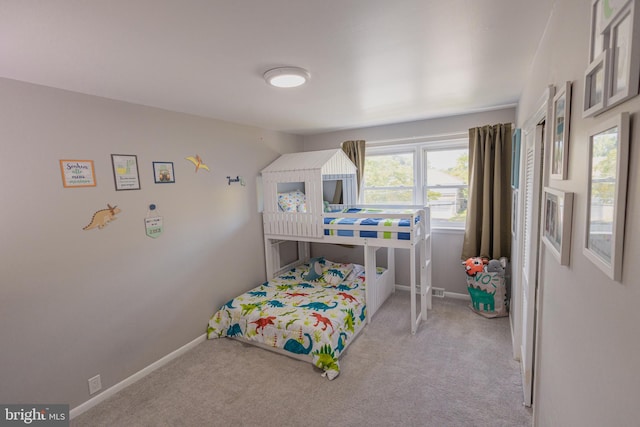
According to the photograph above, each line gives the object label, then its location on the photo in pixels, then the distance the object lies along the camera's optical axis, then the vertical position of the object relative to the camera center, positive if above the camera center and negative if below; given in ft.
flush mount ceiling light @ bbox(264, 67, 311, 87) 6.20 +2.40
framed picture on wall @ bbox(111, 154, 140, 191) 7.92 +0.67
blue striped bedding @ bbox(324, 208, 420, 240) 10.00 -1.29
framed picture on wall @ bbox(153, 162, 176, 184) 8.87 +0.66
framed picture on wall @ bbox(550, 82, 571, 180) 3.49 +0.58
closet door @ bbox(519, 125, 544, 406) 6.27 -1.35
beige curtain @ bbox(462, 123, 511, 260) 11.12 -0.27
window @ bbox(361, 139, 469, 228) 12.60 +0.33
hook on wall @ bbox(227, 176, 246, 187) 11.31 +0.48
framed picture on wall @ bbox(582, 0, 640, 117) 1.87 +0.87
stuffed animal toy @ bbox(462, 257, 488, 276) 10.91 -3.00
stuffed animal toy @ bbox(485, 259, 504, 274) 10.69 -3.02
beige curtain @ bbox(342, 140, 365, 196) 13.75 +1.60
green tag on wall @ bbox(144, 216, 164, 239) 8.67 -0.89
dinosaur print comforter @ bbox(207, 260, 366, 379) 8.62 -3.96
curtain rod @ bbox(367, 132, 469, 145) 12.02 +1.95
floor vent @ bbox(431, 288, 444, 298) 13.04 -4.67
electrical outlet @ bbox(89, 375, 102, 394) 7.43 -4.63
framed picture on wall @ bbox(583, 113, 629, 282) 2.02 -0.13
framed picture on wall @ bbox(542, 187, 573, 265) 3.34 -0.54
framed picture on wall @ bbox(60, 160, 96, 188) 6.98 +0.60
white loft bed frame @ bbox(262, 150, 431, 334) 10.43 -1.42
